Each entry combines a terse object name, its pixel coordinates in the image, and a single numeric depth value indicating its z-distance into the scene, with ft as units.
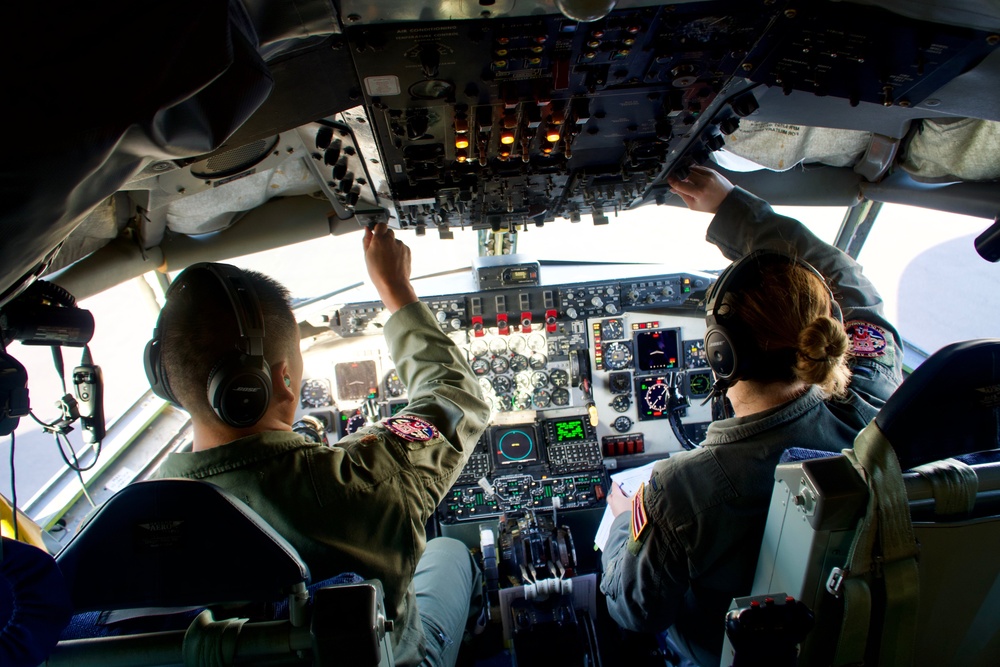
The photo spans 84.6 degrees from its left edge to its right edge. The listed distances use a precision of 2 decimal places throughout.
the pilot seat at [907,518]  2.88
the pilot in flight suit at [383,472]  3.59
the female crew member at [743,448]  4.10
